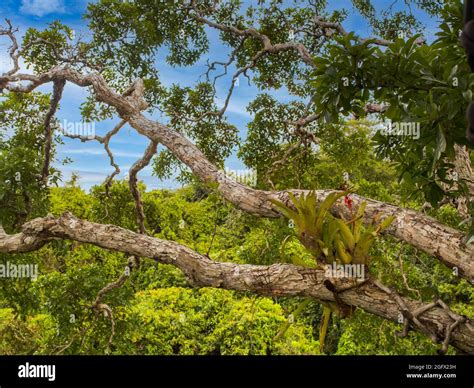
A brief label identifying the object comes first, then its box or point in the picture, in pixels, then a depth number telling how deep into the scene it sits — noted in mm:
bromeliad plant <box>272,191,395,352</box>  2271
